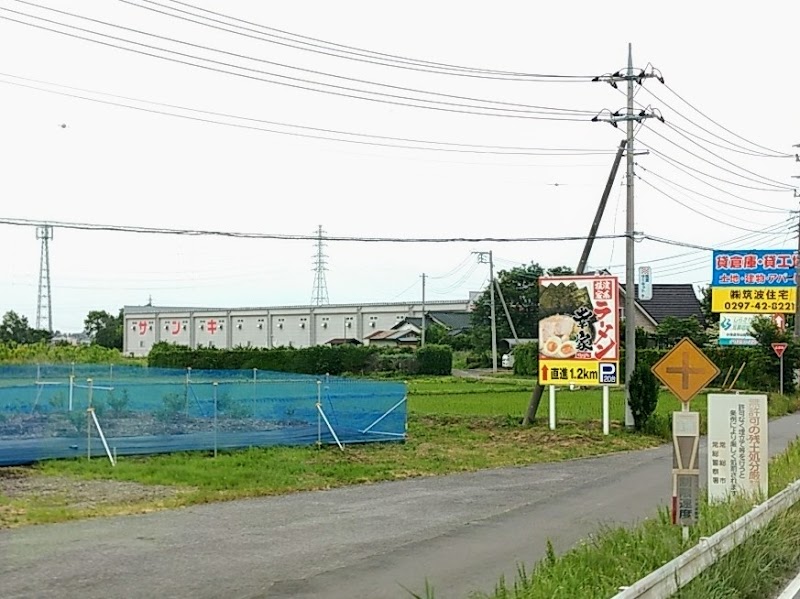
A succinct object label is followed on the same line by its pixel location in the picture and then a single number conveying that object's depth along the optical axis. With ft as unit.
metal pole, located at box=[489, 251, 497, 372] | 241.92
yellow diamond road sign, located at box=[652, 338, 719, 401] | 38.24
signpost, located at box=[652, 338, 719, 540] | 33.76
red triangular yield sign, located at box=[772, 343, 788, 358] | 146.30
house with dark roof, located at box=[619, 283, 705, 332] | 258.37
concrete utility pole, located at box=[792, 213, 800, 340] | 165.99
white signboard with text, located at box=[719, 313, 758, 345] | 178.29
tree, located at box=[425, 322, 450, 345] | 308.87
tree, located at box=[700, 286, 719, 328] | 250.35
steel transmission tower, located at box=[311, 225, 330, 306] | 303.93
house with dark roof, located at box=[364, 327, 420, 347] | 307.78
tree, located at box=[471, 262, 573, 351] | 298.97
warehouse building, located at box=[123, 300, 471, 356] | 329.72
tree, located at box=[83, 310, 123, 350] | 375.66
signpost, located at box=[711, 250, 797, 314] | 172.35
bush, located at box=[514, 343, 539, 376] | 230.27
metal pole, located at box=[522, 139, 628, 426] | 95.09
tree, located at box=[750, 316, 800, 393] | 157.28
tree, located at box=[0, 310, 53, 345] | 307.17
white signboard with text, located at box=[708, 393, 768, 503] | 44.80
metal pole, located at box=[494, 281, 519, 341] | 274.98
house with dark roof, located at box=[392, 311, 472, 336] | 321.93
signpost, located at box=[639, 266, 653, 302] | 191.52
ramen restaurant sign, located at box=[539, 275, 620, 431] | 93.56
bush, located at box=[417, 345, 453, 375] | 234.58
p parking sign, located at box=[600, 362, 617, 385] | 92.84
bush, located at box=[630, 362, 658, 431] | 96.37
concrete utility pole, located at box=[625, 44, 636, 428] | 96.84
